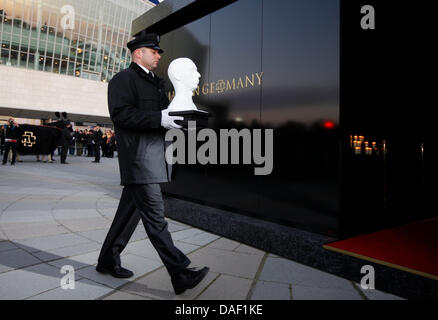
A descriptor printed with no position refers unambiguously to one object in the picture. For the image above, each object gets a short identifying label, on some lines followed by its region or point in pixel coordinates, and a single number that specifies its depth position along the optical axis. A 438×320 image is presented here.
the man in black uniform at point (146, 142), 2.08
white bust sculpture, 3.50
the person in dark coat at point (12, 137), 10.93
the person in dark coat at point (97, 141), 14.96
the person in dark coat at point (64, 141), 13.02
